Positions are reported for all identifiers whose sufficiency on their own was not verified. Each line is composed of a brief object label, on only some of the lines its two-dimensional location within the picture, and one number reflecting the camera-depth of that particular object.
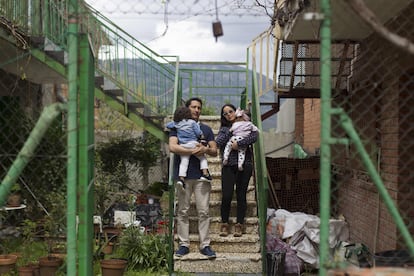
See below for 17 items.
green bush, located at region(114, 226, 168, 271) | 6.70
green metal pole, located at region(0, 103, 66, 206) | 3.19
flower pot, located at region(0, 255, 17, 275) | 6.07
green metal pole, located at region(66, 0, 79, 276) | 3.25
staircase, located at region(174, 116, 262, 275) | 6.38
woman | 6.64
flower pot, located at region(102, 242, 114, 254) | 7.20
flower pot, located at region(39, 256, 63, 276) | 5.91
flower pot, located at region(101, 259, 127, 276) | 5.76
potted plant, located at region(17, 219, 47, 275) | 6.80
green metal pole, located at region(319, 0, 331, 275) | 3.10
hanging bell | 4.03
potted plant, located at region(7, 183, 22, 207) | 7.91
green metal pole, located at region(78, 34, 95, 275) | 3.43
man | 6.35
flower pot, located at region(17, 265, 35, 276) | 5.86
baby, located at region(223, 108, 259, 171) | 6.63
